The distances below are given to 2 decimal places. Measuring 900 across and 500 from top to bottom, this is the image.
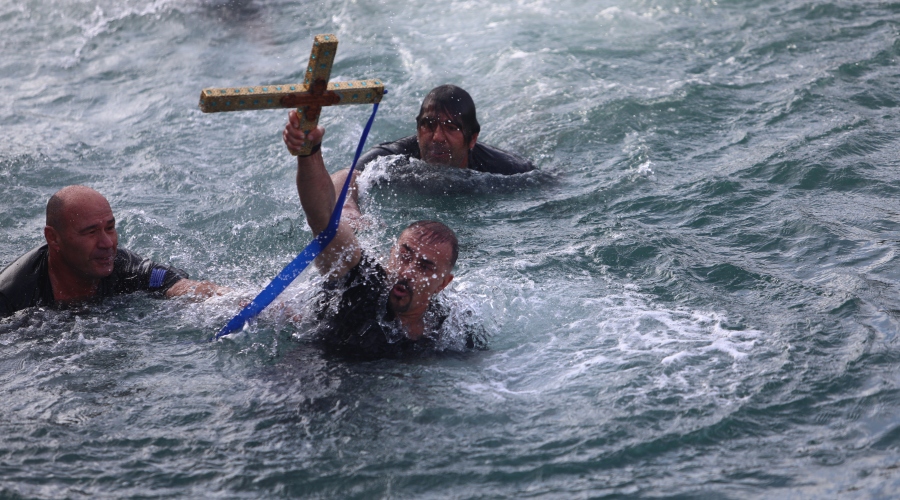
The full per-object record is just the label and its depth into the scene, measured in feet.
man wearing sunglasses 51.13
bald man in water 37.88
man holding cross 33.73
